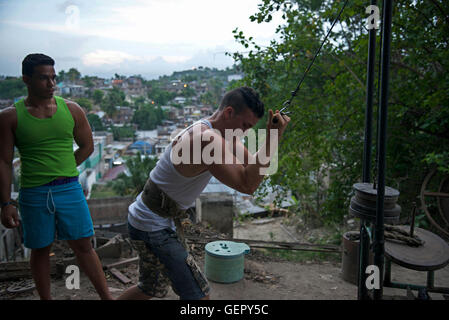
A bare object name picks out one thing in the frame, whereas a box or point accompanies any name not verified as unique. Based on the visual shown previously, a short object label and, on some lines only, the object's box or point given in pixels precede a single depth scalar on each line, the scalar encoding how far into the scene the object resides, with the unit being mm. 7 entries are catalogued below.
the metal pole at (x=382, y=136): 1864
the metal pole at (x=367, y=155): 2395
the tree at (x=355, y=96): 4699
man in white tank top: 1683
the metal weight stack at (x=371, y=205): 2205
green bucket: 3488
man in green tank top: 1983
